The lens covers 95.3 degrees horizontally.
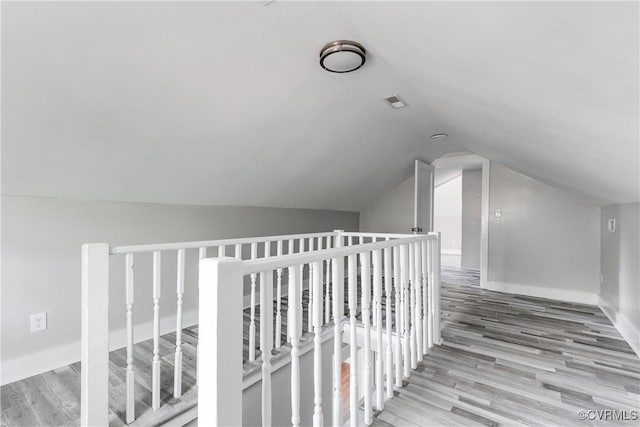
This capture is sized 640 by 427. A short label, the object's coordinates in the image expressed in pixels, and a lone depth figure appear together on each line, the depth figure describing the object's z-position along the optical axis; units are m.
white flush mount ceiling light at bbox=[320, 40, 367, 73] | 1.84
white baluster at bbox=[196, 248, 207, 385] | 1.99
